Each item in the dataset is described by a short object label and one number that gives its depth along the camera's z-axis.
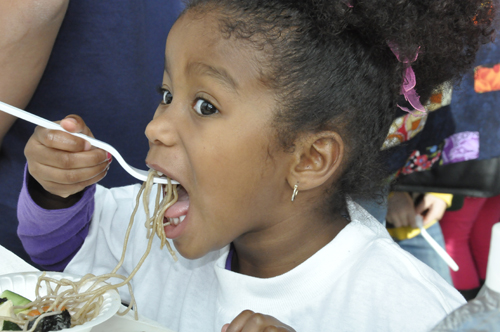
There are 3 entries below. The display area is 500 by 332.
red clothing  1.20
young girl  0.77
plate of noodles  0.72
